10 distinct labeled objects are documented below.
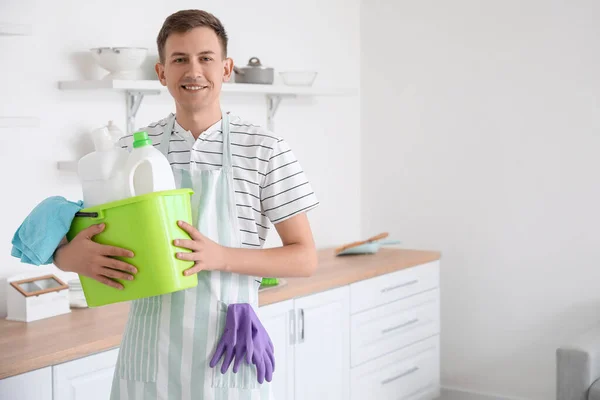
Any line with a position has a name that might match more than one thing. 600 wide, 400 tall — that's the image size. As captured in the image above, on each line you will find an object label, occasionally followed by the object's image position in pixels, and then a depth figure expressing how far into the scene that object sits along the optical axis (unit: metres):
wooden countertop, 2.01
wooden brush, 3.82
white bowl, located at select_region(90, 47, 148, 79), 2.73
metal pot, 3.36
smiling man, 1.60
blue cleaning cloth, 1.51
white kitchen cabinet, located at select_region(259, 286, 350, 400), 2.88
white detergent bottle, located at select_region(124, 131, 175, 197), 1.46
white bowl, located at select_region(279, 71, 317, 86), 3.60
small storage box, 2.45
